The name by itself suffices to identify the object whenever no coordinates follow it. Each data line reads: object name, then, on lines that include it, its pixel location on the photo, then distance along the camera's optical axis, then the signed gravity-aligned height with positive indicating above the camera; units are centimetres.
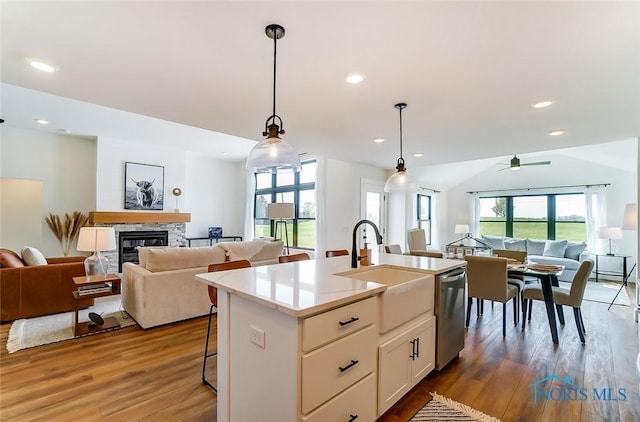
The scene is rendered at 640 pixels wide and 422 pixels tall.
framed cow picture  614 +60
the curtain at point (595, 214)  633 +9
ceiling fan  484 +91
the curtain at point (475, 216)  833 +2
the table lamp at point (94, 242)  317 -31
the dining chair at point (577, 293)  303 -82
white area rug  286 -127
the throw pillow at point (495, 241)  746 -64
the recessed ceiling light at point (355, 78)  226 +110
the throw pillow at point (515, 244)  718 -67
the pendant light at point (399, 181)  329 +40
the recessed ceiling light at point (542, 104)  274 +109
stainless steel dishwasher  231 -83
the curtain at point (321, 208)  560 +15
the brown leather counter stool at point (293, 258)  314 -47
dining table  302 -65
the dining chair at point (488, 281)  314 -71
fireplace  605 -60
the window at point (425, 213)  800 +9
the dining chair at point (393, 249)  464 -54
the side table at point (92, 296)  309 -90
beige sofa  323 -81
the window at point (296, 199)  665 +39
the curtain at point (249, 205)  795 +27
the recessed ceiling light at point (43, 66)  210 +109
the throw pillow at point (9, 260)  337 -57
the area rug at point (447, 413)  185 -129
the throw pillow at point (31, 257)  365 -57
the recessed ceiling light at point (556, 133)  364 +109
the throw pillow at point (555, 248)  657 -70
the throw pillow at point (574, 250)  639 -71
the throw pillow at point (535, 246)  692 -70
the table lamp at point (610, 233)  555 -29
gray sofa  623 -77
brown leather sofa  331 -89
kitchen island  129 -67
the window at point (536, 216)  691 +3
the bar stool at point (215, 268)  222 -44
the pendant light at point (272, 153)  199 +43
